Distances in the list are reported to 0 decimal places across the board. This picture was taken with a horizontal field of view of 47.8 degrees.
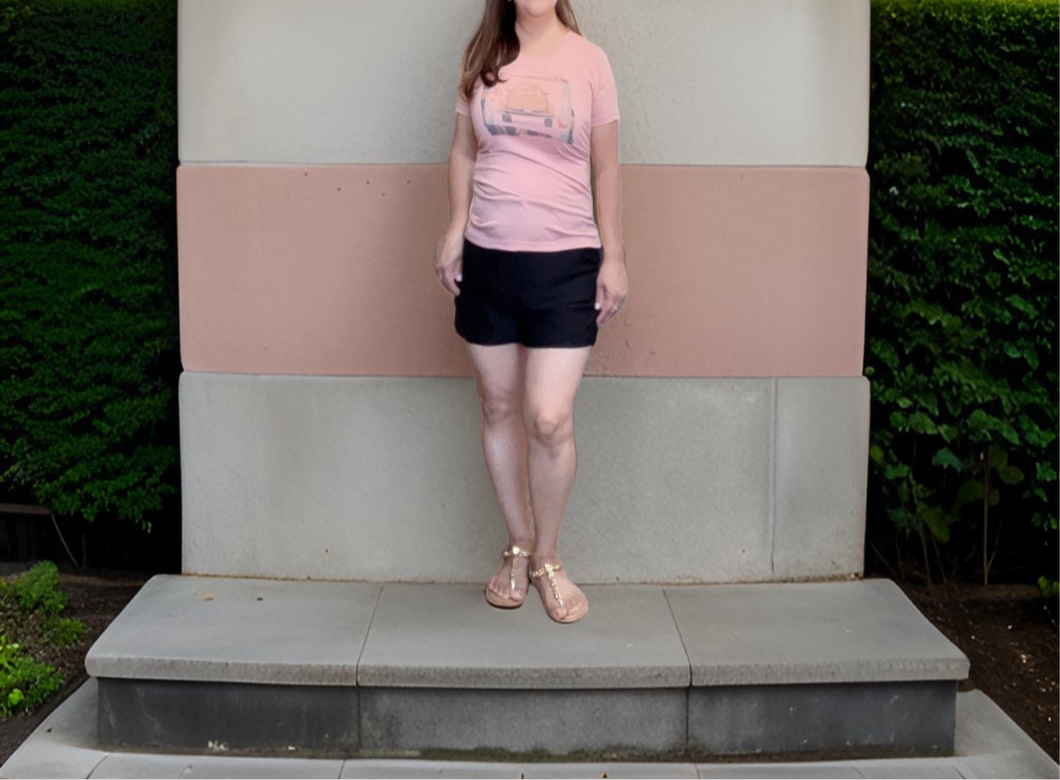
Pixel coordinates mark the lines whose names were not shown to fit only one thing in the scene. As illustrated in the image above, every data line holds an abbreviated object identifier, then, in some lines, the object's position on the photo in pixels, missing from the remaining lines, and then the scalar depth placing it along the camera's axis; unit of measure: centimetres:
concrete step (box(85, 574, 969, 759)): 363
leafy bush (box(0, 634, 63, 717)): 396
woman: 374
